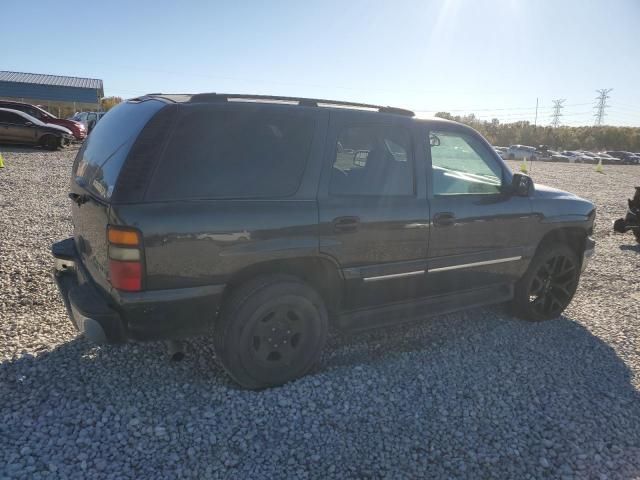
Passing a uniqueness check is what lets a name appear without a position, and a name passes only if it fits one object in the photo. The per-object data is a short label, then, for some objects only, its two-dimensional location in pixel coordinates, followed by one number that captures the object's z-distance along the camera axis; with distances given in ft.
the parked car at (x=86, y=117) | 82.02
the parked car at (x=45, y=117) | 61.57
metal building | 144.77
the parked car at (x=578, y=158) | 135.03
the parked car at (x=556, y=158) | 136.67
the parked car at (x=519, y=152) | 128.47
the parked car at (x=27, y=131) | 57.72
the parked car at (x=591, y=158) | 135.95
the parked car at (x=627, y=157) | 144.27
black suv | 8.86
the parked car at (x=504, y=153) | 128.06
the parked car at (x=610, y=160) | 138.92
